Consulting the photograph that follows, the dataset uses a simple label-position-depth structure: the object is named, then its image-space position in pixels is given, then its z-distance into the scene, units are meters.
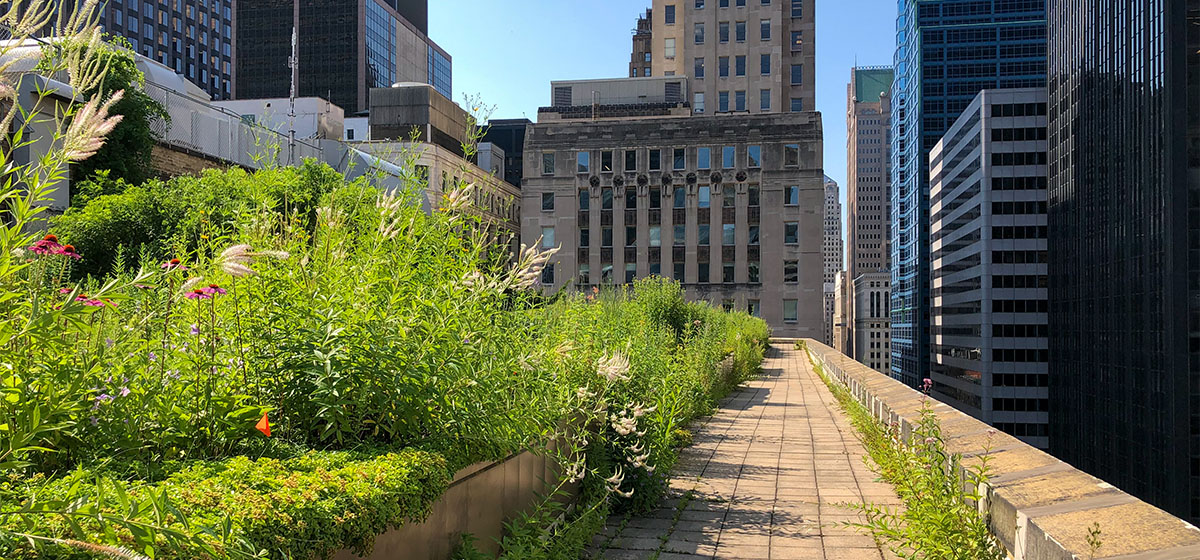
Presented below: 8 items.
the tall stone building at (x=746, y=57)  73.06
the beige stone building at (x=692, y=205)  62.12
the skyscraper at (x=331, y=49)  115.38
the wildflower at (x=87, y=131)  2.39
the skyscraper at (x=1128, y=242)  64.25
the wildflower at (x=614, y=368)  5.63
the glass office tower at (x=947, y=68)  133.00
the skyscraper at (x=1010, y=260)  96.06
